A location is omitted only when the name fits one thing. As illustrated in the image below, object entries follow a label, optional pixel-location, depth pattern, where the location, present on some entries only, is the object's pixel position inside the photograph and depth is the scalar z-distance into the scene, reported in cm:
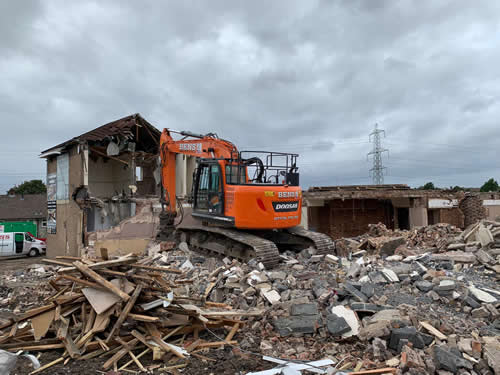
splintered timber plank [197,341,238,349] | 471
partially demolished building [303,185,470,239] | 1906
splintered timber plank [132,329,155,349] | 448
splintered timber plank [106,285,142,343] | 450
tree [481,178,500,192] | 5106
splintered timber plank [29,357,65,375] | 404
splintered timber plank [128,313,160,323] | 458
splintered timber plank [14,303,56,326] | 480
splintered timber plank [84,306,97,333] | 459
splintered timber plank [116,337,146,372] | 413
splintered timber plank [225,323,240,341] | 495
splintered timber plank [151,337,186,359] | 436
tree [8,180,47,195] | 5153
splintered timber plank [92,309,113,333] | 448
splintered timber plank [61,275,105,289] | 483
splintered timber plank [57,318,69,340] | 454
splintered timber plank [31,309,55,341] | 468
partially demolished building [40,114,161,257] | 1355
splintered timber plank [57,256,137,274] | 498
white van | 1903
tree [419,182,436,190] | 5225
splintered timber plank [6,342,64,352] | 453
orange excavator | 859
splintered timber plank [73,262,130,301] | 456
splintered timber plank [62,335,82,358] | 434
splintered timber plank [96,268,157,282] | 498
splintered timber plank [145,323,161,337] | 465
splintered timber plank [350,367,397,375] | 388
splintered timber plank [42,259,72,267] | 546
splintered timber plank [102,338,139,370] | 414
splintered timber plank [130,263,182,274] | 523
